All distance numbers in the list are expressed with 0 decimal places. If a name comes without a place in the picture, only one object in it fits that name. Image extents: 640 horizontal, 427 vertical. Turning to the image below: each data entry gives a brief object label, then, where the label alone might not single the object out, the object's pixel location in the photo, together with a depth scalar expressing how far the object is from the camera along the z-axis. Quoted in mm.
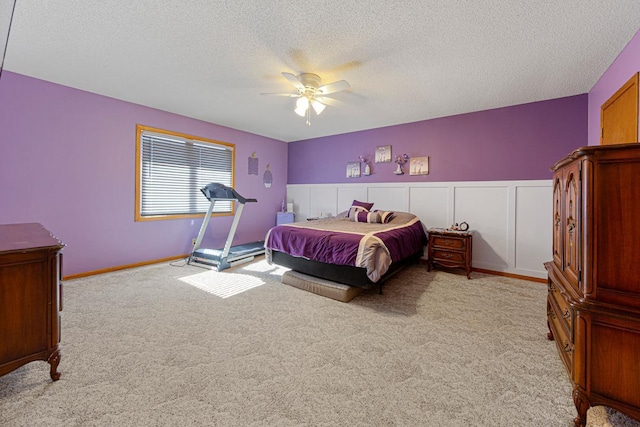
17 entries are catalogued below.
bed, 2805
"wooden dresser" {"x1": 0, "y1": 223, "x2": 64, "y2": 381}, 1445
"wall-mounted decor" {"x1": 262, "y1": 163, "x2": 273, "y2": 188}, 6027
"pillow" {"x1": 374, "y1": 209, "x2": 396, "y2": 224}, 4293
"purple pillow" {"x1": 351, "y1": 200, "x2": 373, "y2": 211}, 4875
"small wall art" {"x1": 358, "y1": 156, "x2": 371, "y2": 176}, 5234
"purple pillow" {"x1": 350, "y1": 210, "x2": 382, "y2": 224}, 4328
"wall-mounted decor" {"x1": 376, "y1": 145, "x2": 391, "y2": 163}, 5000
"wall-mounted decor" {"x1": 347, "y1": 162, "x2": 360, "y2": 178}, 5410
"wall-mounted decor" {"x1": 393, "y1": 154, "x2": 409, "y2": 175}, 4812
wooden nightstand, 3705
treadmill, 4047
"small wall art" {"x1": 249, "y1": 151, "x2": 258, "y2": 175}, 5703
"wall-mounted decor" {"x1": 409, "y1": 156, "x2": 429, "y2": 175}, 4586
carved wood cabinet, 1182
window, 4129
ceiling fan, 2824
